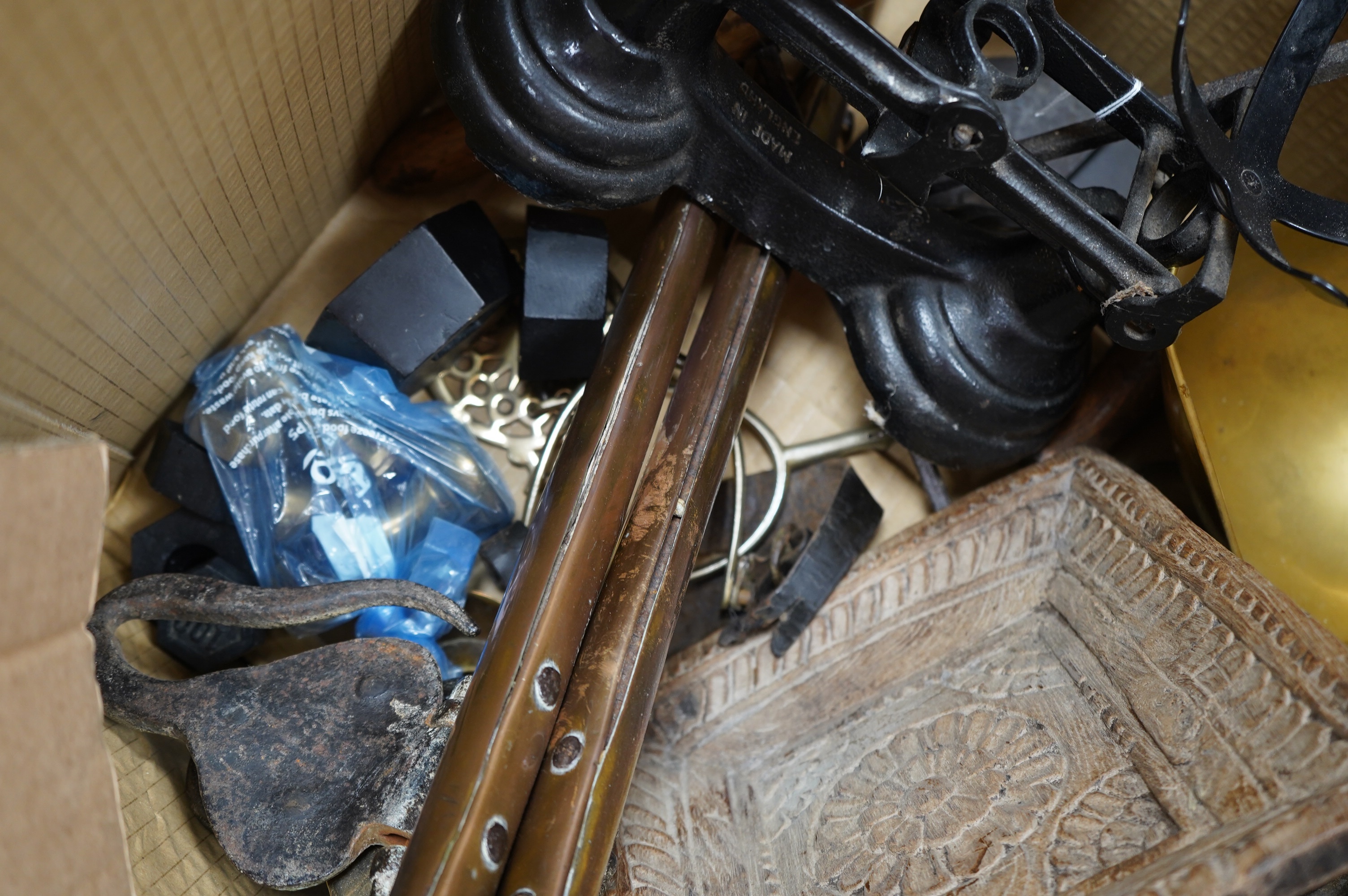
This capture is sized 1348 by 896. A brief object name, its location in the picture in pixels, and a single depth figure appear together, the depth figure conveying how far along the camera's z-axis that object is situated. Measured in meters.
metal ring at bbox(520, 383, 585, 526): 0.31
